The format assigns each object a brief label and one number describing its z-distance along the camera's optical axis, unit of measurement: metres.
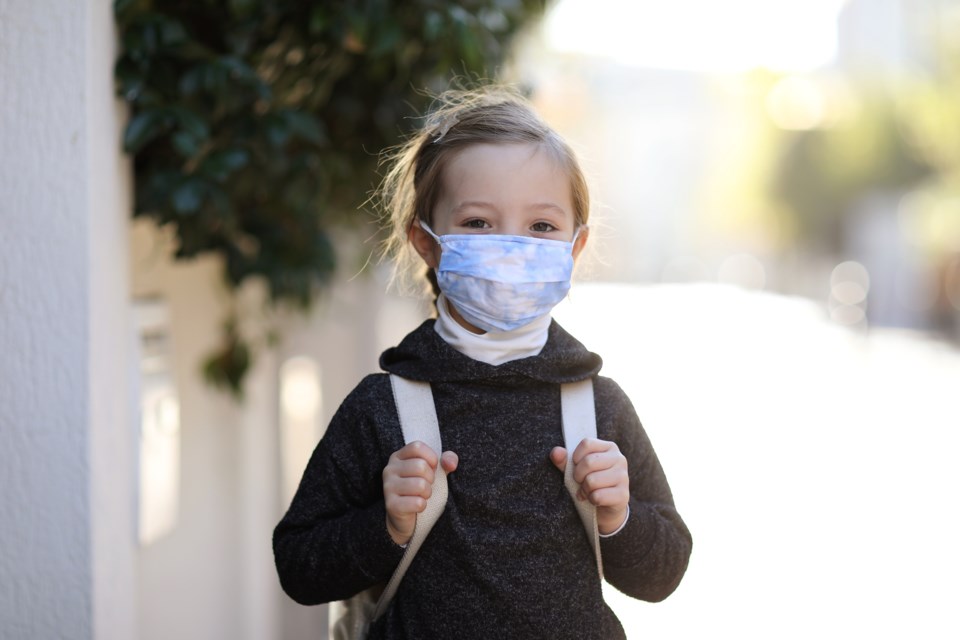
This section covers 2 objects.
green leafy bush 2.56
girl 1.71
